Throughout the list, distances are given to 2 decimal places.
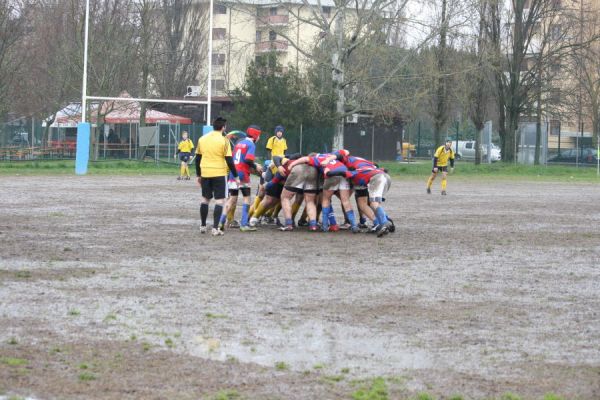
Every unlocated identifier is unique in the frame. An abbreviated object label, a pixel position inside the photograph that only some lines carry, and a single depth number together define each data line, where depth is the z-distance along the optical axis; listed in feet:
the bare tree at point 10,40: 156.87
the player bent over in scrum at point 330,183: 62.34
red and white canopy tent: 203.62
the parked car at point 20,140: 206.28
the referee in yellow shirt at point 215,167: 61.46
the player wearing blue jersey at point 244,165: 64.08
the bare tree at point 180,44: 211.82
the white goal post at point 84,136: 113.09
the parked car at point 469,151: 258.98
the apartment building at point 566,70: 203.31
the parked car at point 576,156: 212.02
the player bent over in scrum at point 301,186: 63.98
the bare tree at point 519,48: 200.85
